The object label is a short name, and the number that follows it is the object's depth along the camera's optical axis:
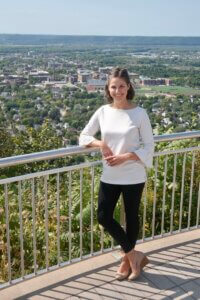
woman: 3.20
